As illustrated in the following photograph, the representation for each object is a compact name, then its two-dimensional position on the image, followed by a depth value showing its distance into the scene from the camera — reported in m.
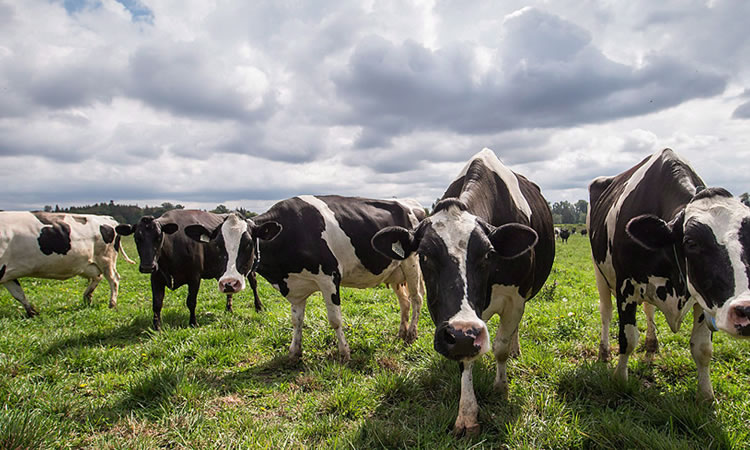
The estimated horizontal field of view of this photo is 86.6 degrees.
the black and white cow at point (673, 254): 2.82
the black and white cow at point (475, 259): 2.94
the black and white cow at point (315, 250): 5.74
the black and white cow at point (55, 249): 8.95
